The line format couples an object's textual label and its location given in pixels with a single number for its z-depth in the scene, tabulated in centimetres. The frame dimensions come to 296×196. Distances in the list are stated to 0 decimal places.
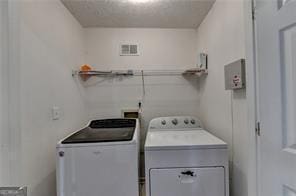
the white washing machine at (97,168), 164
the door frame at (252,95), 128
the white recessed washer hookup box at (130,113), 296
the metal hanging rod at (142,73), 280
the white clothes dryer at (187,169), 172
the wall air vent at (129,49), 299
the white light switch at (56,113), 194
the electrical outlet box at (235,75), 153
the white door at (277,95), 86
